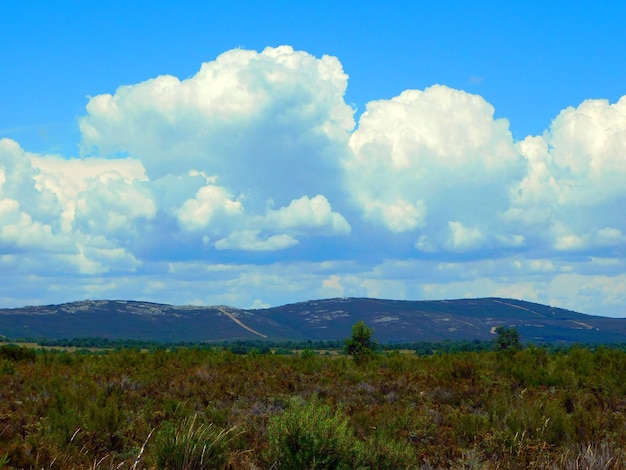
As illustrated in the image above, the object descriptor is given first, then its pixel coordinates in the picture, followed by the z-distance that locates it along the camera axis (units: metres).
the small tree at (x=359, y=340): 47.59
